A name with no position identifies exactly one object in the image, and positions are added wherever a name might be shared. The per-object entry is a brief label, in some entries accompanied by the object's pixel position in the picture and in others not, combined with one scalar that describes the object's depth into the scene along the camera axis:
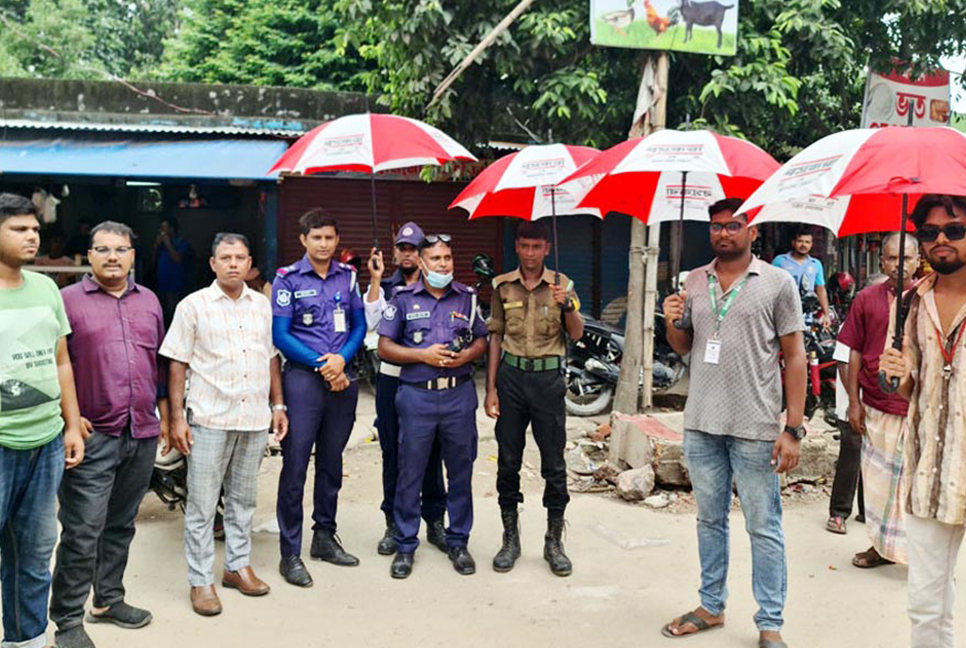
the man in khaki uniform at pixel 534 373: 4.22
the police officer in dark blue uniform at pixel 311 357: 4.07
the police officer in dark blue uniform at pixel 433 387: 4.22
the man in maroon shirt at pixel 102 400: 3.30
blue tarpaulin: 7.68
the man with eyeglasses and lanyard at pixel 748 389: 3.32
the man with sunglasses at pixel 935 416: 2.58
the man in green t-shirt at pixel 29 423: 2.87
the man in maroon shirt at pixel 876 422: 4.00
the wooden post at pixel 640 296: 7.25
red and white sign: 9.72
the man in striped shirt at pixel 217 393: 3.70
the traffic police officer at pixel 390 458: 4.57
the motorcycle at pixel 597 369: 8.01
